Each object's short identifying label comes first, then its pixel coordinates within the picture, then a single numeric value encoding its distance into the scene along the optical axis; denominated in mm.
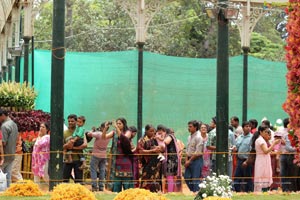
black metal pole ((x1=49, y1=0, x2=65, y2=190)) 14570
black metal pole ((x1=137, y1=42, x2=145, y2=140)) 23211
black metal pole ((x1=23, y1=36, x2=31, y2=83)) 26466
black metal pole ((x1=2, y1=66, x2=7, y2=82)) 42575
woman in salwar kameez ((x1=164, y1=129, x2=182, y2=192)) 16203
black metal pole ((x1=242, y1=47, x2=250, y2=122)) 23859
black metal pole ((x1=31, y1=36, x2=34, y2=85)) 24955
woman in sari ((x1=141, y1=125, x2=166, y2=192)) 15703
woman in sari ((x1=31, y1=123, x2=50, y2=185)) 16219
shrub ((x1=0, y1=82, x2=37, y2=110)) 21016
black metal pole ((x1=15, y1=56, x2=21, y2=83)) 31898
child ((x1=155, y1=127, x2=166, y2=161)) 15750
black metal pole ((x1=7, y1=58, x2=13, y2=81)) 39812
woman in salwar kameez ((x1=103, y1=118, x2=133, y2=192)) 15578
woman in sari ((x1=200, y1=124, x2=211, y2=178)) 16875
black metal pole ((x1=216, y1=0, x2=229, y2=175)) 14523
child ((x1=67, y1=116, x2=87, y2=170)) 16219
